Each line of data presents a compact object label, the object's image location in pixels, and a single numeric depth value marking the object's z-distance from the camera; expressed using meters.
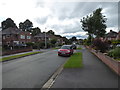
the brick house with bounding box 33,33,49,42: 62.44
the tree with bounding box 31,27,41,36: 90.21
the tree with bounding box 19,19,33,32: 89.62
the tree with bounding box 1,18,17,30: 70.11
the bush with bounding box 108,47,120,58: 8.00
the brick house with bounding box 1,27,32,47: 39.62
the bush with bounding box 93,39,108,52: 13.98
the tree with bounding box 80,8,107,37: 25.23
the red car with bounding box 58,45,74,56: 16.00
